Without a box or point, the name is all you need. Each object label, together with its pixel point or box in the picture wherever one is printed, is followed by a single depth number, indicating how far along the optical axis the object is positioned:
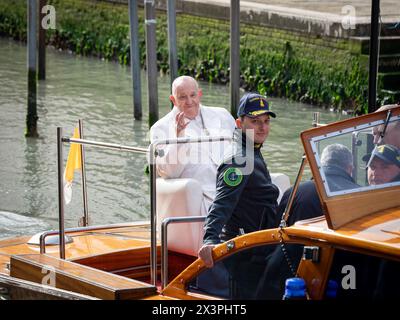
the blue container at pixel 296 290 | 8.97
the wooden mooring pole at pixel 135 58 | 29.36
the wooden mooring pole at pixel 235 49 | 25.95
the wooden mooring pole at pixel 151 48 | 25.73
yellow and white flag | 15.14
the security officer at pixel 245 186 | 10.30
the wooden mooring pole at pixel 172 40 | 26.27
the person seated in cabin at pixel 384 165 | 9.55
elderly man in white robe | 13.43
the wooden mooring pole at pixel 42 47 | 36.28
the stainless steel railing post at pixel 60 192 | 11.93
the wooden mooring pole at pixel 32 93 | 28.79
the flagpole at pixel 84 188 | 14.51
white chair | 12.80
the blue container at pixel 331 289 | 9.05
